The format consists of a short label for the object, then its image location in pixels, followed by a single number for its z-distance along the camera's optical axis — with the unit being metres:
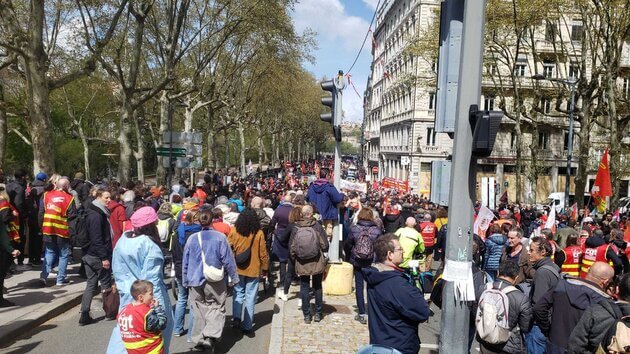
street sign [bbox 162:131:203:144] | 19.25
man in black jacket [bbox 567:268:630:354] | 3.85
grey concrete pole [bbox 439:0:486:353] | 4.58
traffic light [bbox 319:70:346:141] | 8.80
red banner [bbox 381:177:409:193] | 30.58
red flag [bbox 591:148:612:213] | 14.50
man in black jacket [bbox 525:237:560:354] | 5.19
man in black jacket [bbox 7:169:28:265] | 9.27
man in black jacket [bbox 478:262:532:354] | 4.75
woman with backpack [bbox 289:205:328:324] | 7.08
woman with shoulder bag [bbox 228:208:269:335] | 6.96
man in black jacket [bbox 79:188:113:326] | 6.94
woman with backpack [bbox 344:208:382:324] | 7.25
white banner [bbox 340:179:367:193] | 16.94
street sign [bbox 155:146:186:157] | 18.55
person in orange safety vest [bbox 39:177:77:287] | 8.59
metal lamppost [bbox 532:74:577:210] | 22.02
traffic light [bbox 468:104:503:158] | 4.29
